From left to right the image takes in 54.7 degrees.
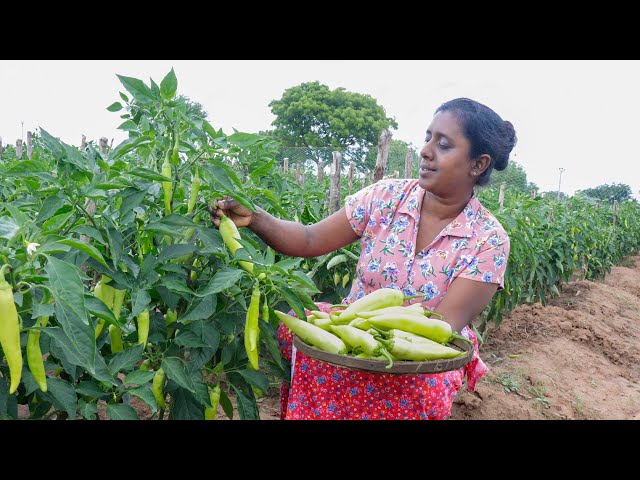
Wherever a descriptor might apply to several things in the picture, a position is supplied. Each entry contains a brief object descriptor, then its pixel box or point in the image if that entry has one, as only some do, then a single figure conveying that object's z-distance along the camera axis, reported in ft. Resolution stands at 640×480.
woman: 6.75
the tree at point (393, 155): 77.92
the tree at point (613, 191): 120.24
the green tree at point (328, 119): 96.84
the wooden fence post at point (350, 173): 19.49
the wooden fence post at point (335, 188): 12.51
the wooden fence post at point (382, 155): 13.92
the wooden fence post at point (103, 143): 12.94
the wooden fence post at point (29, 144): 30.76
